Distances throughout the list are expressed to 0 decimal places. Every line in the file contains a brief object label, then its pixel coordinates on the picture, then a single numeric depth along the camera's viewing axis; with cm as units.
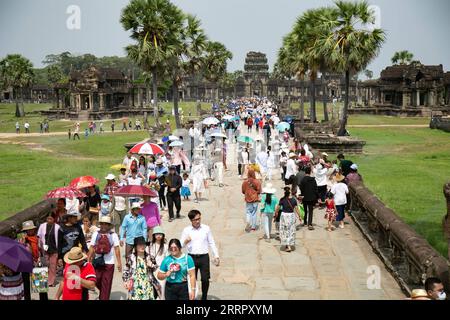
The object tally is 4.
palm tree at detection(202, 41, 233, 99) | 6866
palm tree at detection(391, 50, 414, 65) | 9831
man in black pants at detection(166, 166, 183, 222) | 1363
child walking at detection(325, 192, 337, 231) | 1291
